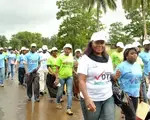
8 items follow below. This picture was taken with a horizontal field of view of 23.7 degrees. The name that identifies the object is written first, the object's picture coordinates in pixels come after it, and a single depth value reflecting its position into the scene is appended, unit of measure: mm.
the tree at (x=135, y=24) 60094
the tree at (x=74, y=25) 53094
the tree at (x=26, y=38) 121938
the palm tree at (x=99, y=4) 41772
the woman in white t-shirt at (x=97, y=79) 4812
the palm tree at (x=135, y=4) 33447
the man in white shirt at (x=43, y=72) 12002
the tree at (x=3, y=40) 99656
